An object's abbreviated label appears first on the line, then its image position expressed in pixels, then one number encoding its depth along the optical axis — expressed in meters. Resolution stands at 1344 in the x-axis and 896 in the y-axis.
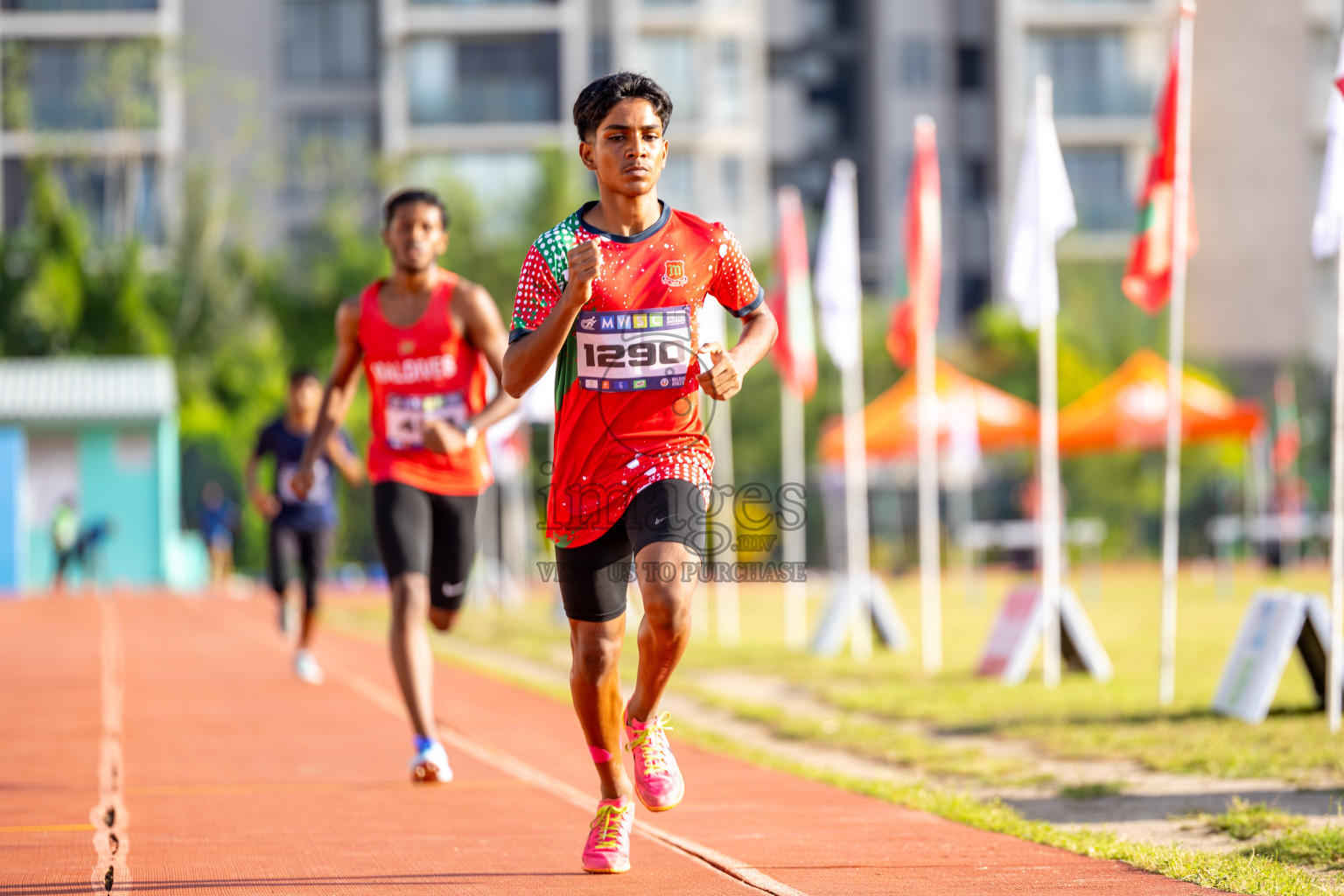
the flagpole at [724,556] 19.02
